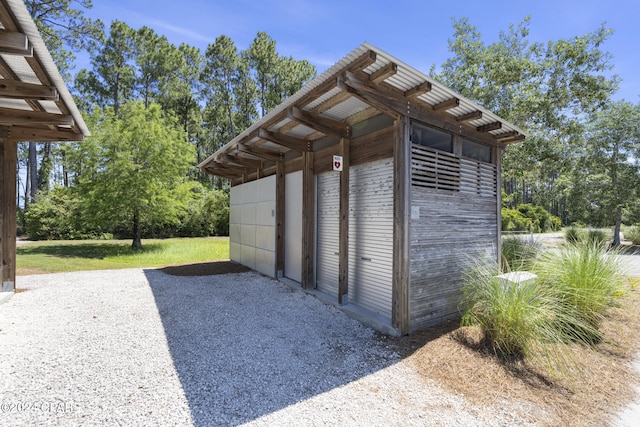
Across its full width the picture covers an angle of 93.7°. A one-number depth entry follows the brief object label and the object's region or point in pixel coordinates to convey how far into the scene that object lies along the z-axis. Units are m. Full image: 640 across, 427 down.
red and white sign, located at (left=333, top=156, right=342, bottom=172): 4.59
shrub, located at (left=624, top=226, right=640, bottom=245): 14.77
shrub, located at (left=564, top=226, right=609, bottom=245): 11.60
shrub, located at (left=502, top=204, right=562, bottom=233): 20.20
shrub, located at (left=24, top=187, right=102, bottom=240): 15.28
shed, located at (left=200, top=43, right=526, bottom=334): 3.69
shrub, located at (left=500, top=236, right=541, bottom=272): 6.27
